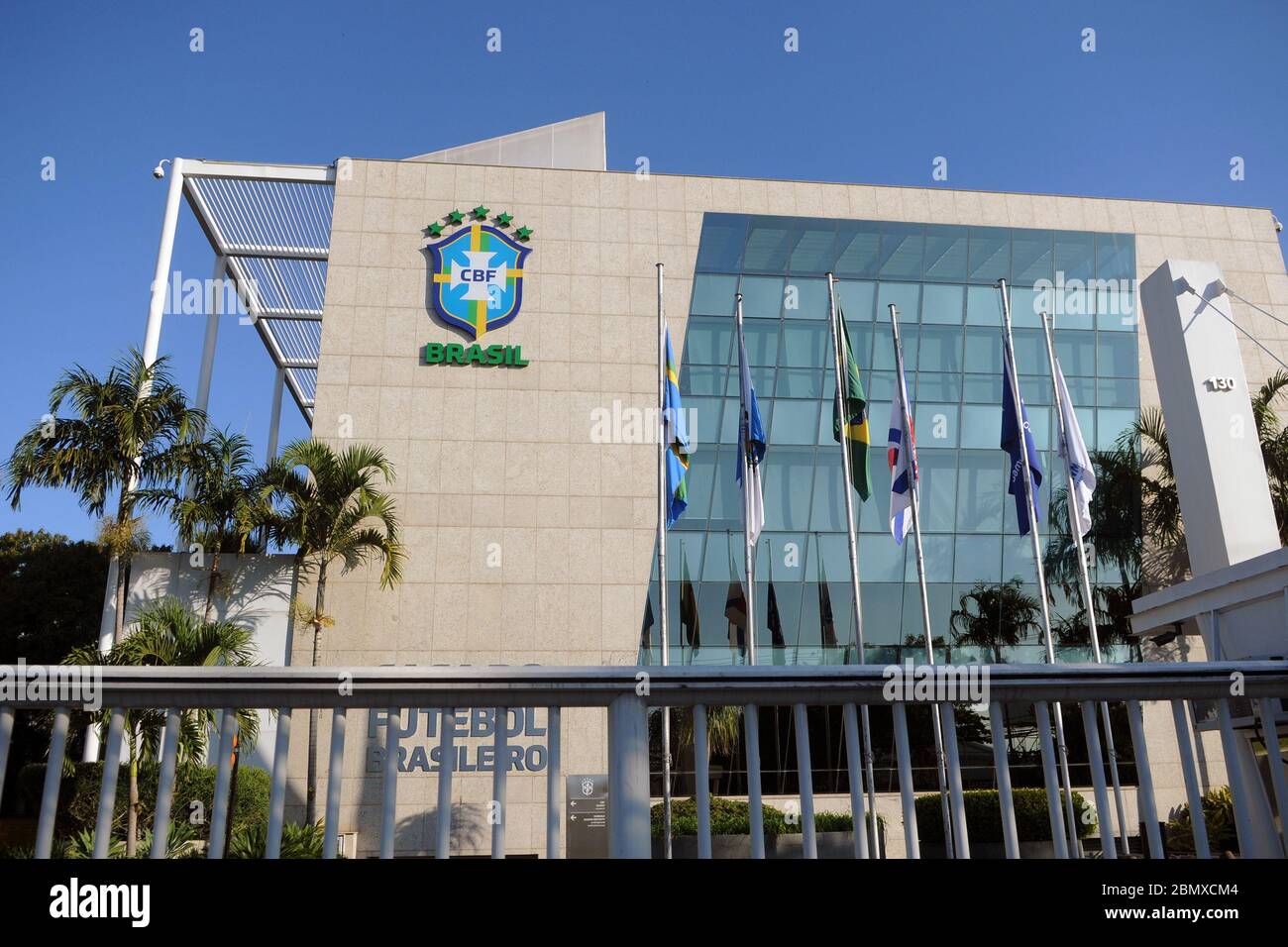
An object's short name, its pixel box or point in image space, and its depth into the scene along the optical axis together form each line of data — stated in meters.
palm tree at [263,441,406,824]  21.86
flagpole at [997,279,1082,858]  17.38
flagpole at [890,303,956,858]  17.78
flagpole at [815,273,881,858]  17.86
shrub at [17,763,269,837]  16.62
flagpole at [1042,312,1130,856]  16.98
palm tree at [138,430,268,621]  21.50
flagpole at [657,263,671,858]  18.36
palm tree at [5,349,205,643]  20.33
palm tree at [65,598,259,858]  14.52
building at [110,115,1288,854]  23.78
